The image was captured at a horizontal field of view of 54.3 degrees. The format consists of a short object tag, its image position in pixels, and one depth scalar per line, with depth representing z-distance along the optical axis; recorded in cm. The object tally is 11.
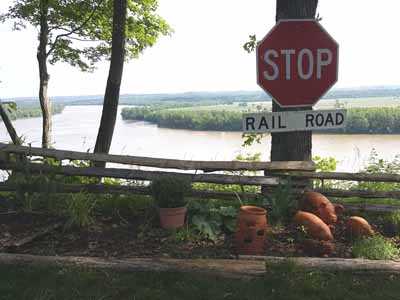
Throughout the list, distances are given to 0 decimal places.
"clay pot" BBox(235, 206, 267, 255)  374
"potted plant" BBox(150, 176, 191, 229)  426
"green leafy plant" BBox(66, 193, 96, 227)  437
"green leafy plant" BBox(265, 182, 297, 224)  452
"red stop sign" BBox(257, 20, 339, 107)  366
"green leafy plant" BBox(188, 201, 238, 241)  418
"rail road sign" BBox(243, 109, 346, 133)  371
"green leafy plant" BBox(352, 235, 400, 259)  368
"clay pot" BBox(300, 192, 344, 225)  420
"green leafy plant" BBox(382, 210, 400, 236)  437
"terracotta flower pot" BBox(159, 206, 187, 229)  427
